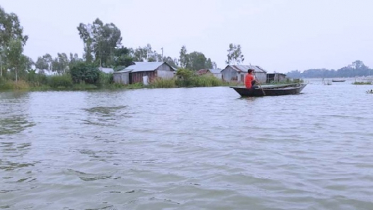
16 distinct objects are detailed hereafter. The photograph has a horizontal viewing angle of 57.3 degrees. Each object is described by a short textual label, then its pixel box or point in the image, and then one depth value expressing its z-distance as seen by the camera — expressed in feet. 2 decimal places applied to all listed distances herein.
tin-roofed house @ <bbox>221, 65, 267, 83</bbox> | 174.60
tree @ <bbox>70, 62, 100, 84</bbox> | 131.13
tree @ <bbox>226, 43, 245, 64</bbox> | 226.38
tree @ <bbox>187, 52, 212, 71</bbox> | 246.27
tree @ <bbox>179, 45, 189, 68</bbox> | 235.56
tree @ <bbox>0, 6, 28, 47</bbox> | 135.44
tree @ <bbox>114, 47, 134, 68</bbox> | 168.14
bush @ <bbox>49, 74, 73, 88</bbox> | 127.44
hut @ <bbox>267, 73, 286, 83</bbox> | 184.44
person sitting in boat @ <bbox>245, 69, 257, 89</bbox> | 59.37
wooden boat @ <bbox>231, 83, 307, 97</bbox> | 59.57
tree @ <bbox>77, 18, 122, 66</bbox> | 190.29
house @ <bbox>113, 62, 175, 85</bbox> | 143.64
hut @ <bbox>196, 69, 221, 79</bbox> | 187.21
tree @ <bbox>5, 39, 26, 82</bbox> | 115.03
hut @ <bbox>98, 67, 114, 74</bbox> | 154.78
